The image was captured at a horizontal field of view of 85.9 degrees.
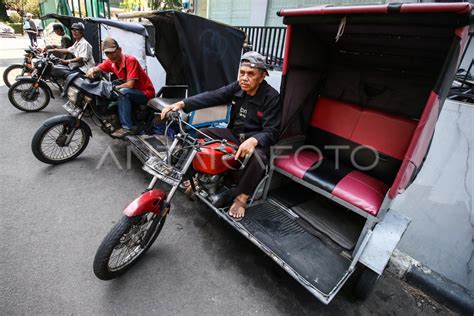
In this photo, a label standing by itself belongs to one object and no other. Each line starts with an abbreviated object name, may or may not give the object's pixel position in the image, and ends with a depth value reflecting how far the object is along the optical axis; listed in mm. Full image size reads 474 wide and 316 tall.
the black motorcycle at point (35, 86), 4934
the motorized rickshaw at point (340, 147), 1973
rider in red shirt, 3898
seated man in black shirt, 2584
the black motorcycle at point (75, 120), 3543
